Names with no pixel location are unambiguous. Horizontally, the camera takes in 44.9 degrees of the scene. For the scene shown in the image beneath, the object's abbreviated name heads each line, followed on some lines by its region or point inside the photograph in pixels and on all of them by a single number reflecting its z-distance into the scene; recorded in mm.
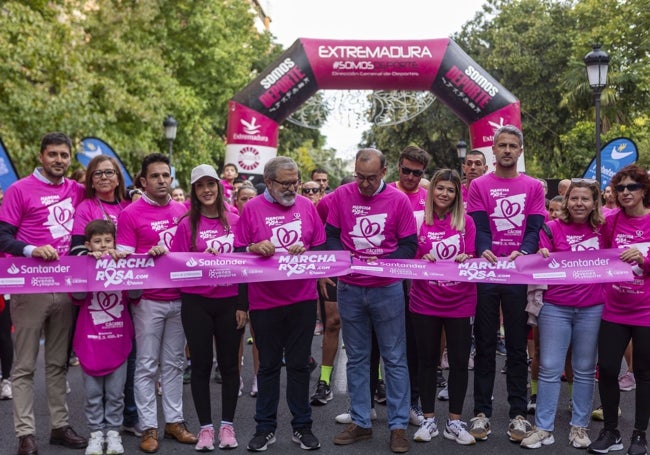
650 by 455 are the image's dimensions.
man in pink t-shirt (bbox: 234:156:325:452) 5805
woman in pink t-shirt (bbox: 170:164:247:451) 5816
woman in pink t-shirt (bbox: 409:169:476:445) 5930
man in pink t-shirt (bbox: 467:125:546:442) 6078
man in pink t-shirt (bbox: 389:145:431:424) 6414
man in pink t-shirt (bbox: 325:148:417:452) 5848
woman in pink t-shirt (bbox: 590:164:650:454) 5508
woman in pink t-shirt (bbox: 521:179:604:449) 5762
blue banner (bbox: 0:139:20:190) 10492
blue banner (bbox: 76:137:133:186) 12890
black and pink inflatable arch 16062
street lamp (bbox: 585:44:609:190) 14539
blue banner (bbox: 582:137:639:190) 13180
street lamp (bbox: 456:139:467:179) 26156
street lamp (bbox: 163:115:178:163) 20750
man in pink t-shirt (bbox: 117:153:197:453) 5898
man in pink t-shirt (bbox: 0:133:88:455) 5738
